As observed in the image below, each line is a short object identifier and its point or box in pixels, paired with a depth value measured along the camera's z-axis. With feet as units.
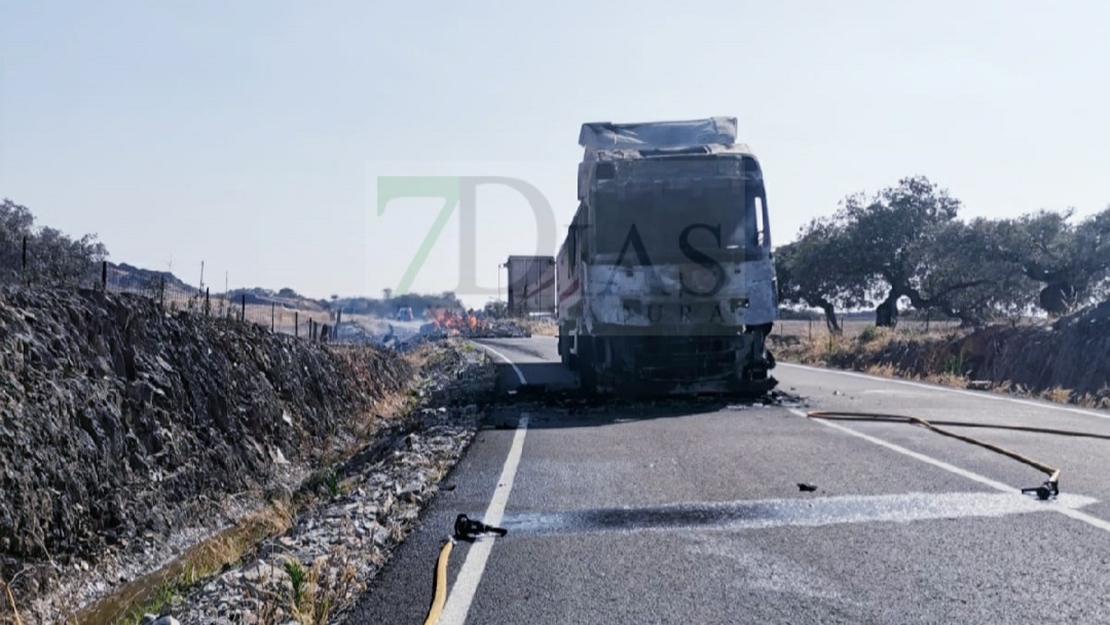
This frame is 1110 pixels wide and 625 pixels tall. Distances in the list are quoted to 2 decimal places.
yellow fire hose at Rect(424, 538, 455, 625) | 17.12
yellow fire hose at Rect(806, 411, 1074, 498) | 26.40
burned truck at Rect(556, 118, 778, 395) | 51.31
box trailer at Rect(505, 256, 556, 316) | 112.98
